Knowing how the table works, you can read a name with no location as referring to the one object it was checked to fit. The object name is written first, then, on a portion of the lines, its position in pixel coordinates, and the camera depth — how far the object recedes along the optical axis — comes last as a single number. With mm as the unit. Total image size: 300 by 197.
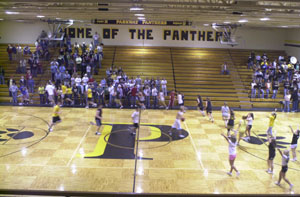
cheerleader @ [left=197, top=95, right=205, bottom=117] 17753
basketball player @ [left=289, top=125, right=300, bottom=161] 11205
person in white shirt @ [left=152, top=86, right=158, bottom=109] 20531
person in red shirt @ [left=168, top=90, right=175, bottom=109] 20094
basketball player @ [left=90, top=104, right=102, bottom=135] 13719
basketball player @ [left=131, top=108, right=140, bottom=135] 13459
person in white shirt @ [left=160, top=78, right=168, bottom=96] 21391
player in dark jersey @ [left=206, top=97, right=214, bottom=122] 16891
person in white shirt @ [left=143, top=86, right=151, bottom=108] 20406
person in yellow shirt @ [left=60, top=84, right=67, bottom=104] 19922
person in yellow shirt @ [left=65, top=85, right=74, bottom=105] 20038
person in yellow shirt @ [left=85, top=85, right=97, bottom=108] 19438
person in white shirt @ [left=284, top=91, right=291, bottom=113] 20206
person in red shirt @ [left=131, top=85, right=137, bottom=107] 20047
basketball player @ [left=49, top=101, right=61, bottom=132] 13961
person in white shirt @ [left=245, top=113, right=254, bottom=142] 13516
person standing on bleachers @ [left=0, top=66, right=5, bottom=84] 22234
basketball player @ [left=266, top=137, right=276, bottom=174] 10039
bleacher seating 22375
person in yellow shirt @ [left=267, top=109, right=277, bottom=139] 13398
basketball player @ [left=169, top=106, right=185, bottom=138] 13375
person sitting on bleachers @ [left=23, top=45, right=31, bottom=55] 24578
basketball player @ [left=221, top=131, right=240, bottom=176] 9805
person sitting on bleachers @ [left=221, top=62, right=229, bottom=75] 24797
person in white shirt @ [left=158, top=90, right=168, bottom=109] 20392
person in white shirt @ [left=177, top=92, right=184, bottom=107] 18938
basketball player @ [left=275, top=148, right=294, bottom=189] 9211
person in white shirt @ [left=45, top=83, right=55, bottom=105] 19464
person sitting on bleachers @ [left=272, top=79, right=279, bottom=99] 21781
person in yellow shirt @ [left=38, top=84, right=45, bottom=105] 20094
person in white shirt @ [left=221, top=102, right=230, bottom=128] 15797
